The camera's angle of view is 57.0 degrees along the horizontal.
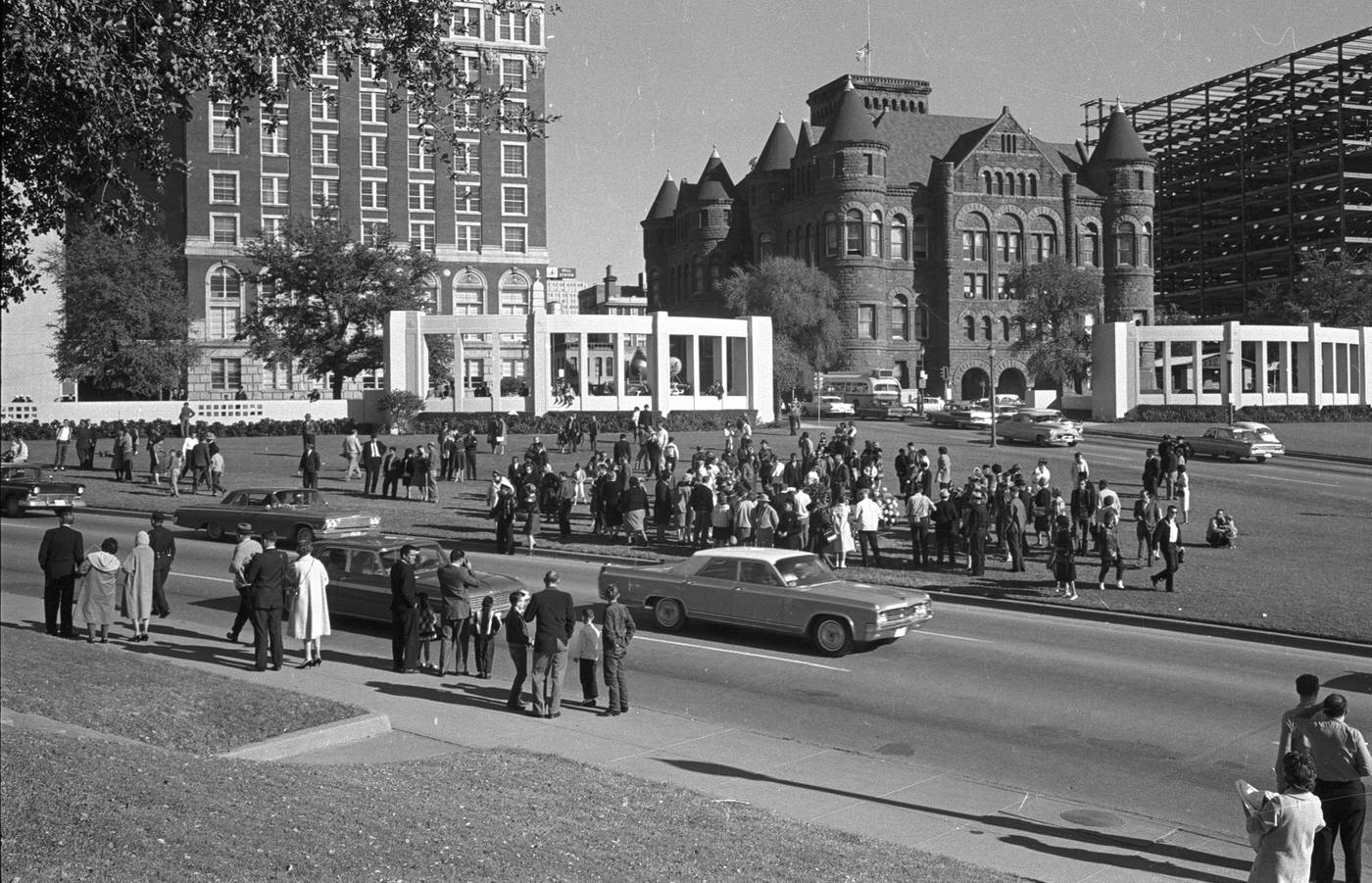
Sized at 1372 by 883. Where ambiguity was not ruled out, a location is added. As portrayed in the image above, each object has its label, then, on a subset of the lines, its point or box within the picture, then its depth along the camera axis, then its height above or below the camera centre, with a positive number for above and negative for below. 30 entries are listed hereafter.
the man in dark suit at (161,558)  18.17 -1.65
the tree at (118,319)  60.62 +6.10
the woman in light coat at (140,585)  16.59 -1.86
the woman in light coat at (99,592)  16.30 -1.91
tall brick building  80.81 +15.85
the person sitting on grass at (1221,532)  26.28 -1.98
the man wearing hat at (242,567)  15.55 -1.60
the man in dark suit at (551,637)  13.29 -2.07
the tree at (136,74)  9.80 +3.22
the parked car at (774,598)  16.84 -2.19
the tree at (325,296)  64.31 +7.62
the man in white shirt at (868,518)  24.38 -1.53
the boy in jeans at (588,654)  13.98 -2.36
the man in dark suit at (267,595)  14.98 -1.81
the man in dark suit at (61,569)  16.78 -1.66
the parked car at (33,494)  32.56 -1.28
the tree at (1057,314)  77.00 +7.83
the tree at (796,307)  81.38 +8.72
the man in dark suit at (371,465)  35.44 -0.62
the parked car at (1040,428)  52.56 +0.43
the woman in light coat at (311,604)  15.31 -1.96
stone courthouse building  95.50 +16.79
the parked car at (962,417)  64.06 +1.10
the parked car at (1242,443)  46.59 -0.20
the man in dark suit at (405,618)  15.44 -2.17
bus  72.88 +2.98
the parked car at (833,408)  73.50 +1.87
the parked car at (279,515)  25.73 -1.55
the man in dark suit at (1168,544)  21.09 -1.78
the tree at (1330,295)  83.38 +9.58
